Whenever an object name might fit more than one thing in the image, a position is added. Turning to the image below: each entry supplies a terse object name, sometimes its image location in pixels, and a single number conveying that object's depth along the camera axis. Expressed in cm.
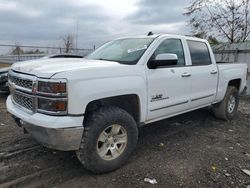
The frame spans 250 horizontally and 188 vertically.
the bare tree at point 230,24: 949
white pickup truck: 218
